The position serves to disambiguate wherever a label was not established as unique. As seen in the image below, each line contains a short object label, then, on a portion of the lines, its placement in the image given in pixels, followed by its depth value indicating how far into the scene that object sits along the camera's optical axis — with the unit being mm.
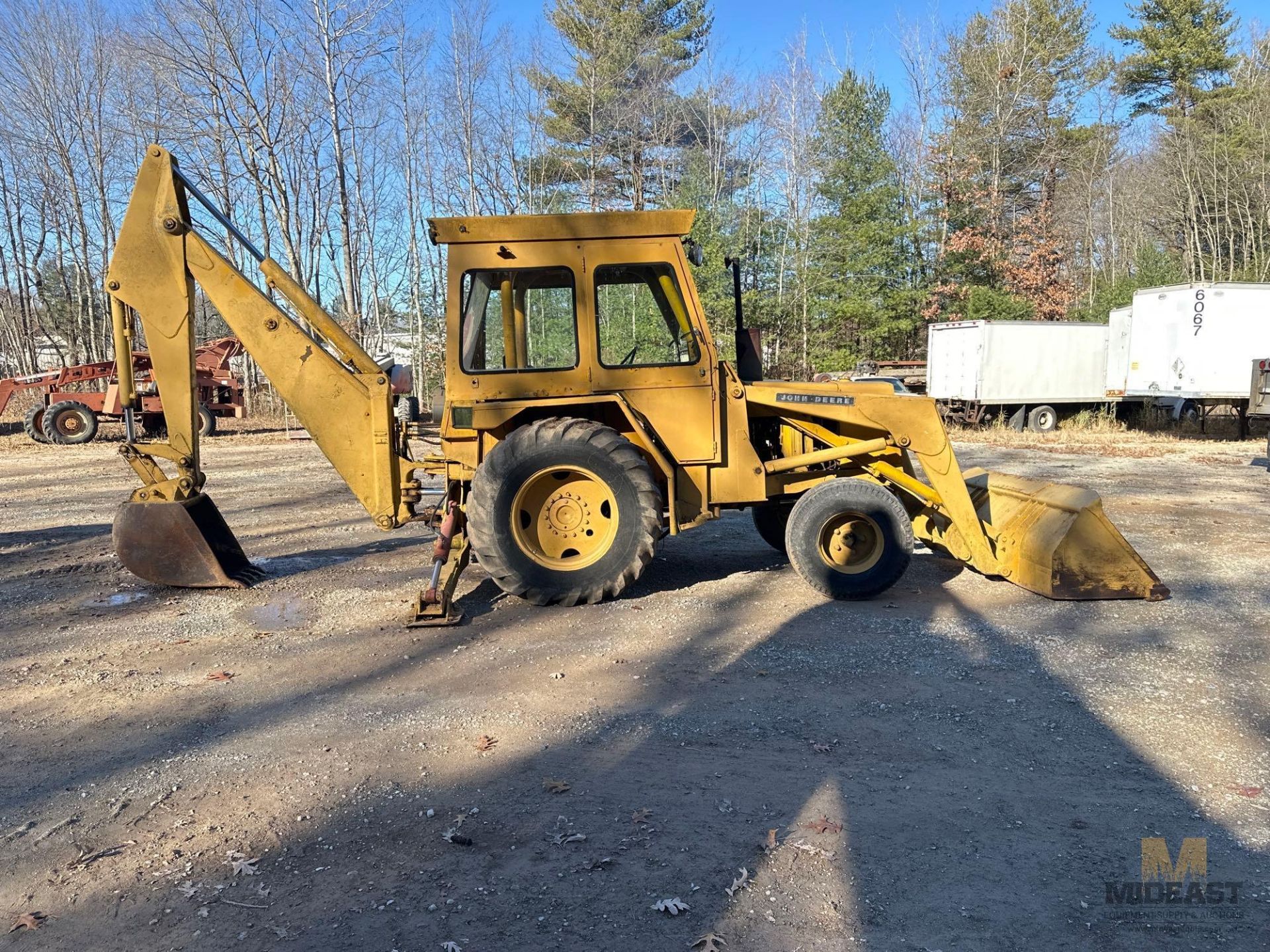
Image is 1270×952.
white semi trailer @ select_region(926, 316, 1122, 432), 21469
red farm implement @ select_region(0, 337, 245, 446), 19094
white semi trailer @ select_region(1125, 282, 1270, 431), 18391
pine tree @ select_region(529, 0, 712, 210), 28562
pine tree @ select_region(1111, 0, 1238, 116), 32812
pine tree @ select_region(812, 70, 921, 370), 28266
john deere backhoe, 5973
